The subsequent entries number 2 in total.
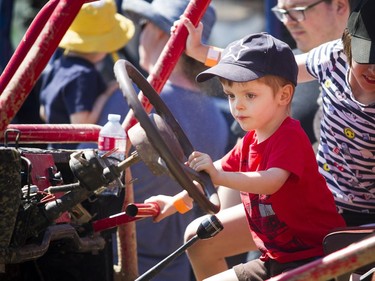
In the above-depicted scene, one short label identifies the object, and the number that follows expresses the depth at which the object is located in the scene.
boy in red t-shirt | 6.47
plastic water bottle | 6.74
